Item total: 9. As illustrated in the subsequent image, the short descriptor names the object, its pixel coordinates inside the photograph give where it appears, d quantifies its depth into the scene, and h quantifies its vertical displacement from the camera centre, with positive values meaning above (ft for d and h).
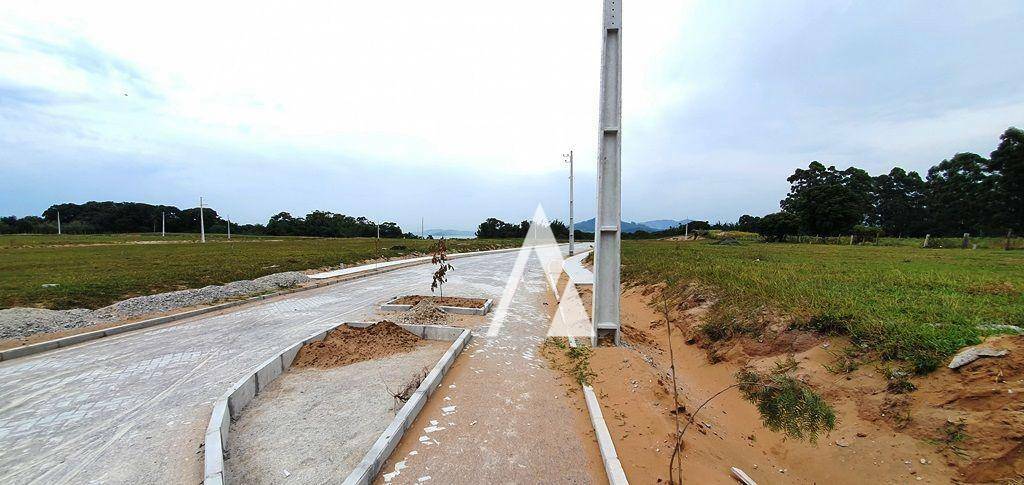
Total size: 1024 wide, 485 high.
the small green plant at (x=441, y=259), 29.84 -2.05
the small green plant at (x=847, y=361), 14.20 -4.70
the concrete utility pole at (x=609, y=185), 20.11 +2.40
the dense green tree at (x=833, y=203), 127.13 +9.50
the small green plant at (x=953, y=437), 10.26 -5.39
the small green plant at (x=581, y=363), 16.89 -6.14
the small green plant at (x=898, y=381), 12.26 -4.71
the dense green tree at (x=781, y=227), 139.32 +1.71
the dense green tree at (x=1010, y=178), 90.63 +12.50
